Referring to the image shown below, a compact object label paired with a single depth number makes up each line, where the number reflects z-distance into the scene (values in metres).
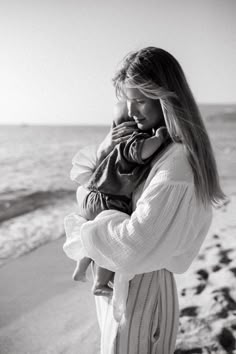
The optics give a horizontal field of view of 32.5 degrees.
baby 1.06
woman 1.01
